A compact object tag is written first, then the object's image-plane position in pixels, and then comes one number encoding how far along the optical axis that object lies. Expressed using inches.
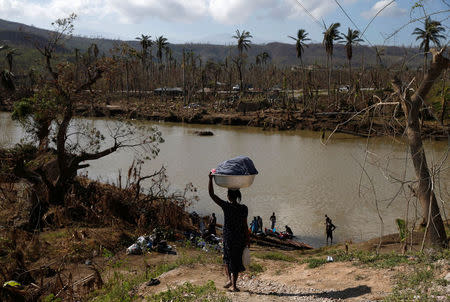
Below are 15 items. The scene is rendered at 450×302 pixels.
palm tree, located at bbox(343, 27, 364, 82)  1411.7
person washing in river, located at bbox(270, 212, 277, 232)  427.0
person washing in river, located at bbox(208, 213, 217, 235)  365.3
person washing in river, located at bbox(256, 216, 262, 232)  407.8
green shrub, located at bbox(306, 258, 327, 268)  233.1
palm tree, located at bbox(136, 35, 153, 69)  2195.1
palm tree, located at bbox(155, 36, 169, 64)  2303.2
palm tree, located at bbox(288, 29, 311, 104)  1604.3
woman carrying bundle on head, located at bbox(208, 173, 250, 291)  176.2
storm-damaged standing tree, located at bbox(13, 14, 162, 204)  359.3
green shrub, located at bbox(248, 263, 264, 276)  244.2
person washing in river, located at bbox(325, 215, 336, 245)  400.5
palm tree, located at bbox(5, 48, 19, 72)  1994.1
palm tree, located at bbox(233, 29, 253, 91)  2049.7
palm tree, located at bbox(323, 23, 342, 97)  1386.6
